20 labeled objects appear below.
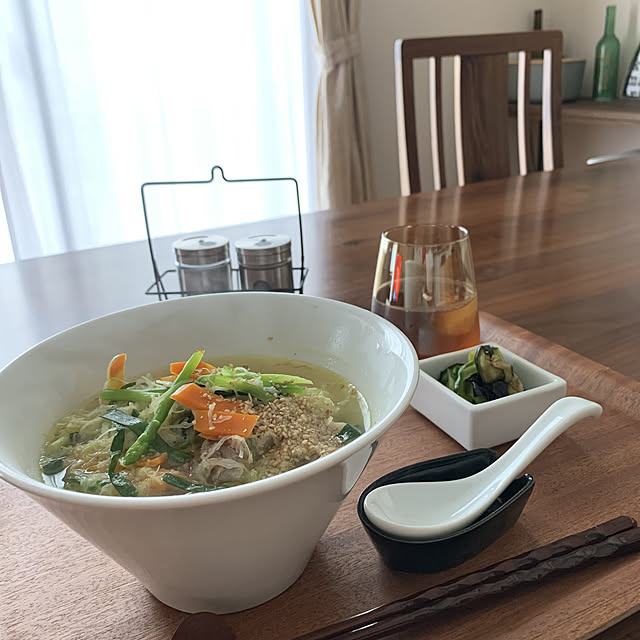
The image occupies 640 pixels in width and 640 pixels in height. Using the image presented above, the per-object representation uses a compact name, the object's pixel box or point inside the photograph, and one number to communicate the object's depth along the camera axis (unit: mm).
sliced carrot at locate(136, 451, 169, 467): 489
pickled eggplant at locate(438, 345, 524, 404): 703
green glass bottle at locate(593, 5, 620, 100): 3287
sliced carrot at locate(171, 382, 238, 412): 518
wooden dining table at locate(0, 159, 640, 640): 487
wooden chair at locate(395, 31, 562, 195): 1938
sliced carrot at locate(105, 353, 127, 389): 602
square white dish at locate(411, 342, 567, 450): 661
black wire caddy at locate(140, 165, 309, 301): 1036
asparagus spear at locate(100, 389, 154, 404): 561
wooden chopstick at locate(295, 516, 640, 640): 456
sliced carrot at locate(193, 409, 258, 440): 500
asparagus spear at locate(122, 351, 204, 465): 493
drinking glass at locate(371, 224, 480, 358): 811
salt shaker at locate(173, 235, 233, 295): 1020
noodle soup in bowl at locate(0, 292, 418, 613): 391
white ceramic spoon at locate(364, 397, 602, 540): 525
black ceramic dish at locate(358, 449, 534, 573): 502
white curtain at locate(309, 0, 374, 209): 2900
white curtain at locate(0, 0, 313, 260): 2420
